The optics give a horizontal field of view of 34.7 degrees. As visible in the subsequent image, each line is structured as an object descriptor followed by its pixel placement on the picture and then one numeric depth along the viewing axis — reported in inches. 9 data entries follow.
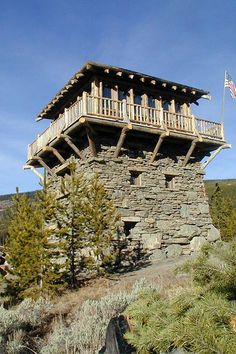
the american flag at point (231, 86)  681.0
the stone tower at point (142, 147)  613.9
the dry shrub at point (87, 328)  223.3
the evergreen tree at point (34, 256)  456.8
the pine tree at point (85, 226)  494.9
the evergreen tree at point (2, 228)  1939.5
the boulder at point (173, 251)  631.2
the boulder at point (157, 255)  618.5
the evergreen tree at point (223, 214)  1165.2
